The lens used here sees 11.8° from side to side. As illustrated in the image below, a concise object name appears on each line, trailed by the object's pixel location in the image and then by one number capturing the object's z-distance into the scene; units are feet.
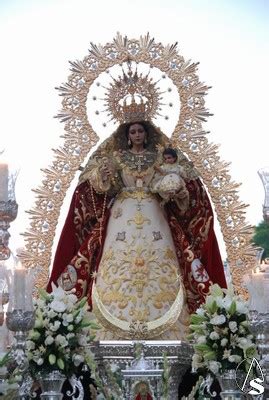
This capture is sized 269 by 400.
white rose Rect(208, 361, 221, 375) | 30.17
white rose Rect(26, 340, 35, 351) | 30.12
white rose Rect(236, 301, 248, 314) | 30.86
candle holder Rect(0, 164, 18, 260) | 31.09
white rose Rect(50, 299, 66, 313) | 30.58
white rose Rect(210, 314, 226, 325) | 30.48
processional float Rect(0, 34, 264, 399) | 36.73
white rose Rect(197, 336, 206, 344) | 30.71
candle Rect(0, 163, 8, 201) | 32.32
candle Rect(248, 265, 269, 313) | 30.83
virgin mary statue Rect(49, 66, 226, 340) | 35.19
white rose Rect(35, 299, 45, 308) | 30.89
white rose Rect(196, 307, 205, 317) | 31.09
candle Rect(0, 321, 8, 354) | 33.38
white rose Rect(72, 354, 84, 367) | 30.41
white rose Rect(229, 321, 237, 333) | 30.53
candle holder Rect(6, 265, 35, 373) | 29.63
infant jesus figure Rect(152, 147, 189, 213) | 35.58
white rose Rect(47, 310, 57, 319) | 30.48
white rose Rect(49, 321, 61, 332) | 30.30
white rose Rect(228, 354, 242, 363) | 30.17
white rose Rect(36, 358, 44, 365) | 30.07
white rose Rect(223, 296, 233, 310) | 30.76
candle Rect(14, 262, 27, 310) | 30.53
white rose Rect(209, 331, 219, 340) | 30.42
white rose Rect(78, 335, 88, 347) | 30.63
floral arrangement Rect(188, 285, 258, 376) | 30.40
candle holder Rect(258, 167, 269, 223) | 32.48
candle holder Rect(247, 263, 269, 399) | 30.19
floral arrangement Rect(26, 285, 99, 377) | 30.22
